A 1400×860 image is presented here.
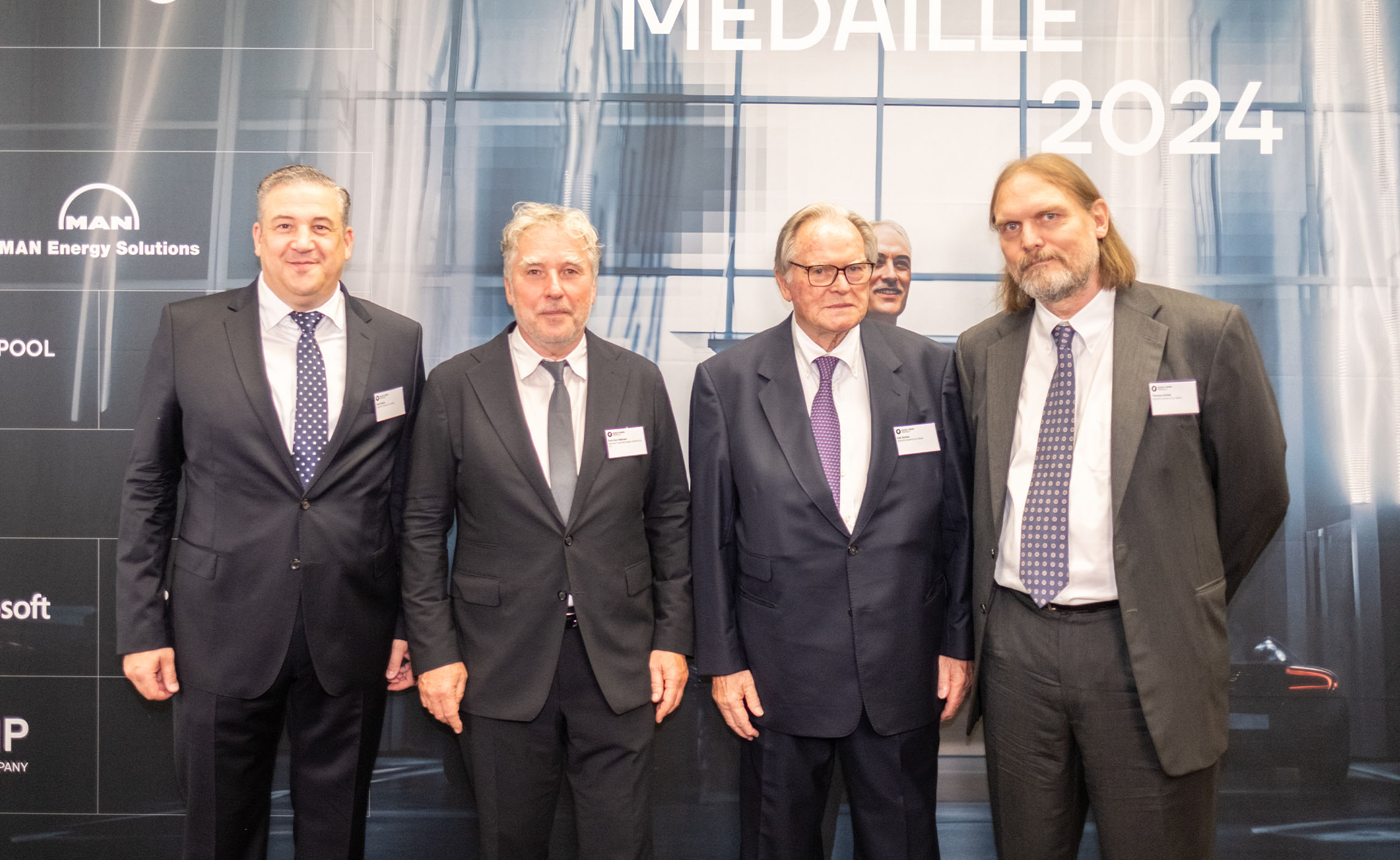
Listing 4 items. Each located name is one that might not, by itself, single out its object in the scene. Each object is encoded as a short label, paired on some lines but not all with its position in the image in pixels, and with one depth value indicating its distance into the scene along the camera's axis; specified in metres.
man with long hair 2.07
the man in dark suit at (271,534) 2.32
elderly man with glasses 2.27
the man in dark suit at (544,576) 2.29
